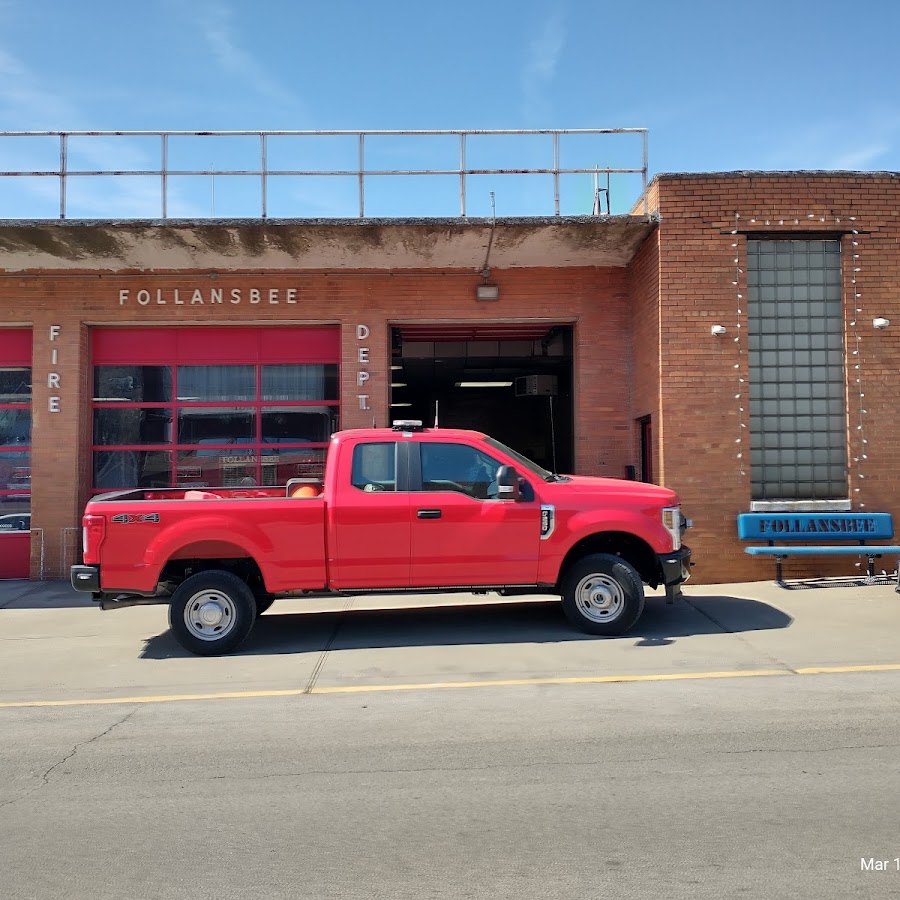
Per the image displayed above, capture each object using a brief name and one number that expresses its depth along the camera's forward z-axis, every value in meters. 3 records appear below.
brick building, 10.90
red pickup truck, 7.50
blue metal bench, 10.59
